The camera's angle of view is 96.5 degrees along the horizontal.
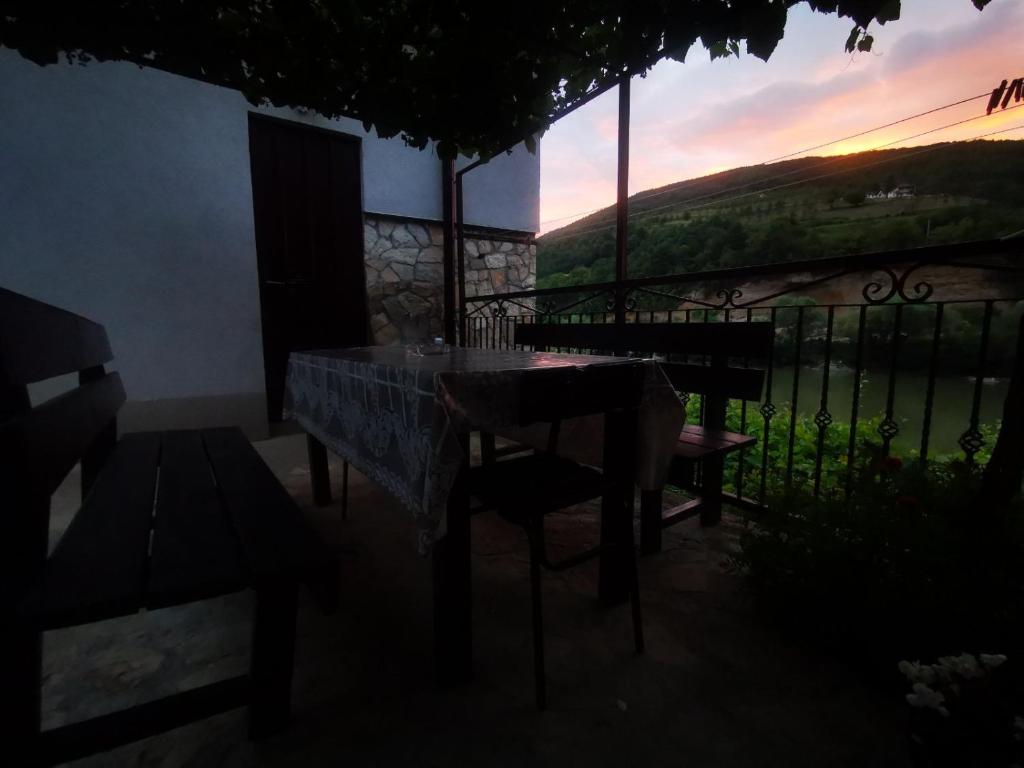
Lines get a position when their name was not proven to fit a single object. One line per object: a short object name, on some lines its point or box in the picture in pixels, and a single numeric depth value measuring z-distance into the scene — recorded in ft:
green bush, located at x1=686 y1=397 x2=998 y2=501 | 14.20
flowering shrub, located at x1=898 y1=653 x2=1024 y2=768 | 2.45
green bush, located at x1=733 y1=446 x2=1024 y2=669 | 3.44
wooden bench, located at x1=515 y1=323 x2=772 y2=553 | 5.88
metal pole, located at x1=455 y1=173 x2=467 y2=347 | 14.49
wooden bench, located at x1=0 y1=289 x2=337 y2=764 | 2.51
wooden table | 3.50
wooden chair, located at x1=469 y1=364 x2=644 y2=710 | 3.80
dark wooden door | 12.87
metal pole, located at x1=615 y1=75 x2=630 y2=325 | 9.11
